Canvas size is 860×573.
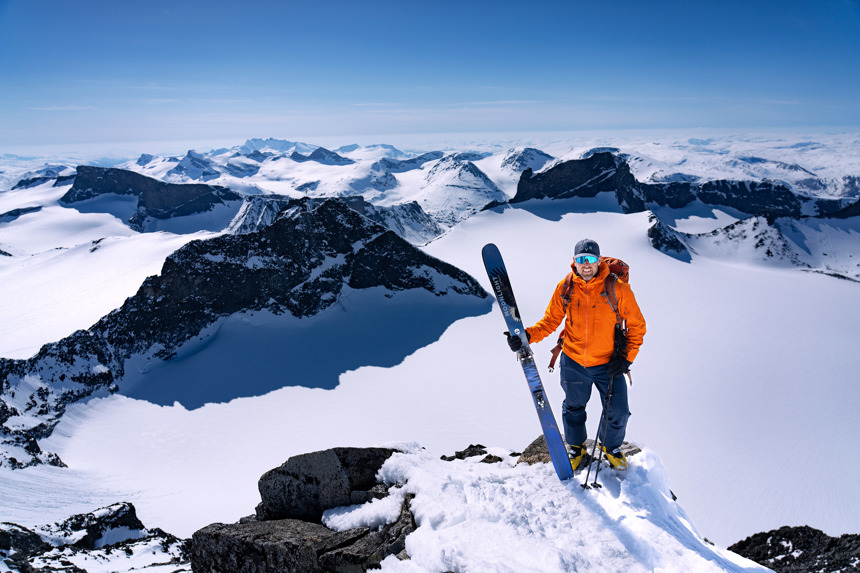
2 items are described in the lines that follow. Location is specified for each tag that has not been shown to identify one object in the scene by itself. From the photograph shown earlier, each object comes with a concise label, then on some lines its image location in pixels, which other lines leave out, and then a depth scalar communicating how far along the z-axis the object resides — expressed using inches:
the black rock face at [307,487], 274.5
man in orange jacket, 242.5
